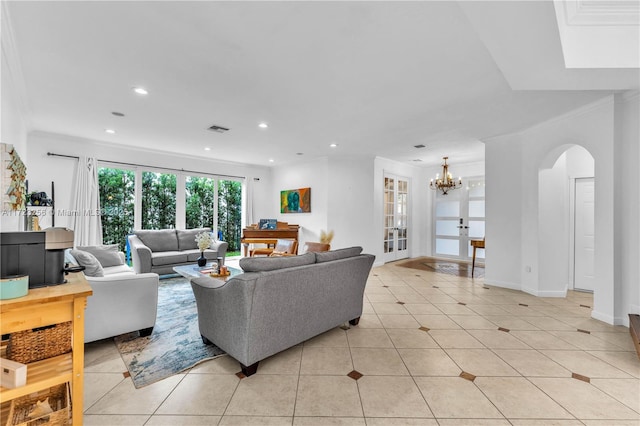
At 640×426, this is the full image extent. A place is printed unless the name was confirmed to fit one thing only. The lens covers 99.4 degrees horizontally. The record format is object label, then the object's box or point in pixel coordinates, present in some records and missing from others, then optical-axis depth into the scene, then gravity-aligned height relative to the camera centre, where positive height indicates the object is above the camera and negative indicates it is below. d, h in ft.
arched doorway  13.66 -0.14
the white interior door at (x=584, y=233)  13.94 -0.93
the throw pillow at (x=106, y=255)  13.11 -2.09
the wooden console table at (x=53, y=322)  4.16 -1.80
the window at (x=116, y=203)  17.99 +0.67
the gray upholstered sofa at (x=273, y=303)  6.68 -2.47
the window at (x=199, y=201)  21.48 +0.97
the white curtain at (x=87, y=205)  16.30 +0.45
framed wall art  22.52 +1.14
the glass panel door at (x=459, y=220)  22.72 -0.52
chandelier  20.50 +2.49
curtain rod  15.85 +3.32
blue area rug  6.95 -4.03
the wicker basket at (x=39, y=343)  4.67 -2.33
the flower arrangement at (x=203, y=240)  13.20 -1.36
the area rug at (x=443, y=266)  18.94 -4.03
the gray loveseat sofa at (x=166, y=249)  15.48 -2.34
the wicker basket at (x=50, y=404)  4.48 -3.45
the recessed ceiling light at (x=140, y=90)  9.92 +4.55
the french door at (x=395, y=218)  22.94 -0.33
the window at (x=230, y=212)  23.36 +0.11
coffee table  11.46 -2.64
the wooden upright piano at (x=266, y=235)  21.11 -1.69
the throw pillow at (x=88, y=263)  9.25 -1.73
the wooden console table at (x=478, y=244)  17.24 -1.87
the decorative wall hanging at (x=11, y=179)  7.19 +0.93
